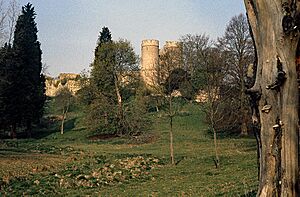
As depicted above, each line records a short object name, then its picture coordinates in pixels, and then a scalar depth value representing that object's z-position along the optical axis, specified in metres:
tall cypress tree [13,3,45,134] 45.19
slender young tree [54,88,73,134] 50.66
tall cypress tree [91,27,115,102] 45.00
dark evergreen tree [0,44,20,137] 43.66
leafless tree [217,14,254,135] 36.12
